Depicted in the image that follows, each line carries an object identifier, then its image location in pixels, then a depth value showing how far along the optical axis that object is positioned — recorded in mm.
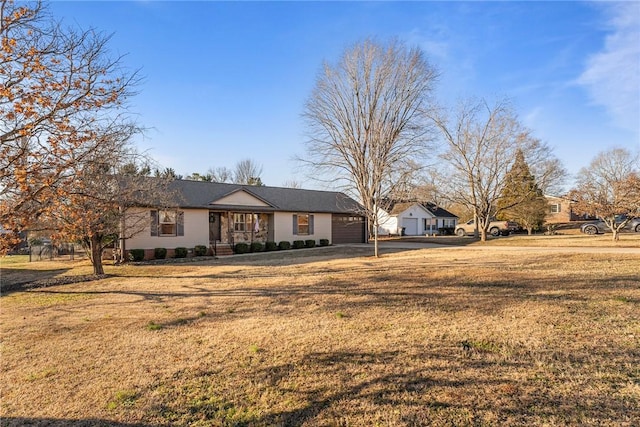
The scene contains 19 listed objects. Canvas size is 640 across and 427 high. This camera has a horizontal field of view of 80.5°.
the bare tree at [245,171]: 56906
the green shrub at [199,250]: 20053
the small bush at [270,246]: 22906
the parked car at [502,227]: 34375
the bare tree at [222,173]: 56656
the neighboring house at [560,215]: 43644
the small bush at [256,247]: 22172
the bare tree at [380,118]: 16391
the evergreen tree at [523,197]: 24391
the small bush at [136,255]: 17734
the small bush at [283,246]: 23516
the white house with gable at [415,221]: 41312
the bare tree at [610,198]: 18453
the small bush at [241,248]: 21609
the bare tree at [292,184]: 55862
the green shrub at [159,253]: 18516
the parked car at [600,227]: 29453
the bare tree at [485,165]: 23922
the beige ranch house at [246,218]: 19594
